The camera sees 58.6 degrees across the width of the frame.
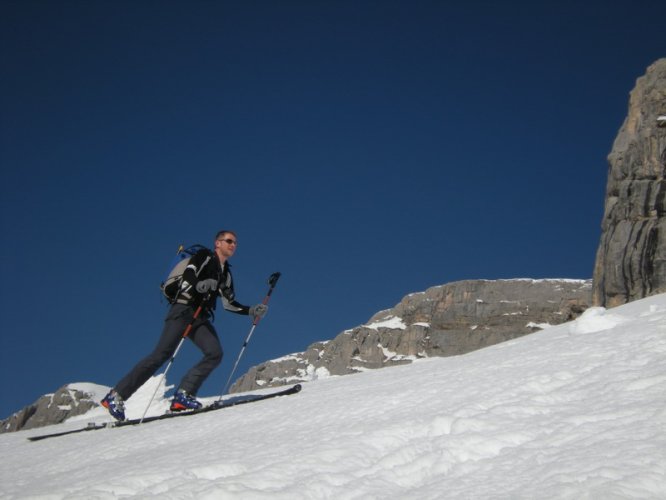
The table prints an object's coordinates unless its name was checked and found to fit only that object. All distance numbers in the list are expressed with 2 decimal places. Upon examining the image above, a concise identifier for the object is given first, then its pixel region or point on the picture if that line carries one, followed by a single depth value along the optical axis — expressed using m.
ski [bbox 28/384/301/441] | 7.96
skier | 8.51
